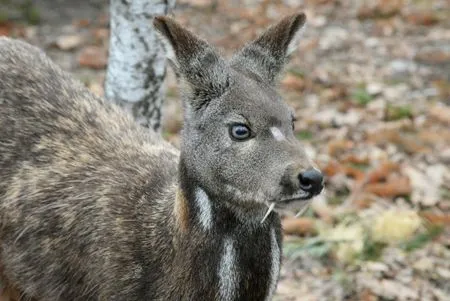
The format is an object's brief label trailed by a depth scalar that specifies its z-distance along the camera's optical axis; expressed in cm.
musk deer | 823
